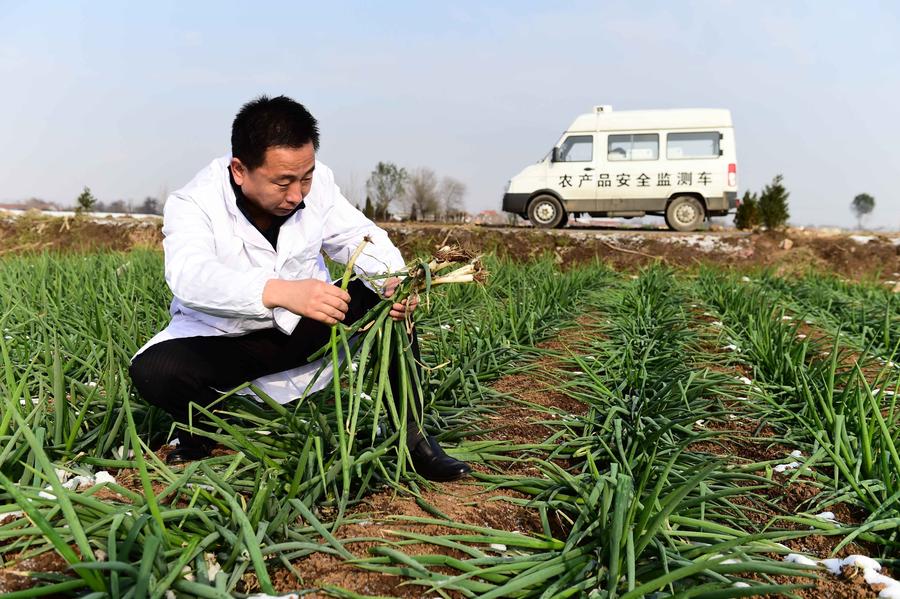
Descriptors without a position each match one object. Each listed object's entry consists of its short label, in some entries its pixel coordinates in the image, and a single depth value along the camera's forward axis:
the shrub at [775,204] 12.18
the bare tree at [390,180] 22.33
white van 10.07
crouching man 1.56
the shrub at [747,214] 11.38
